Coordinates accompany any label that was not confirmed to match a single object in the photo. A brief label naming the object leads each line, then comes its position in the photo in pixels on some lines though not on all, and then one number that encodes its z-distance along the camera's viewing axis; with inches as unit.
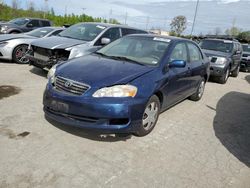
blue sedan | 105.2
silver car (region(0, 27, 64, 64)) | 252.7
